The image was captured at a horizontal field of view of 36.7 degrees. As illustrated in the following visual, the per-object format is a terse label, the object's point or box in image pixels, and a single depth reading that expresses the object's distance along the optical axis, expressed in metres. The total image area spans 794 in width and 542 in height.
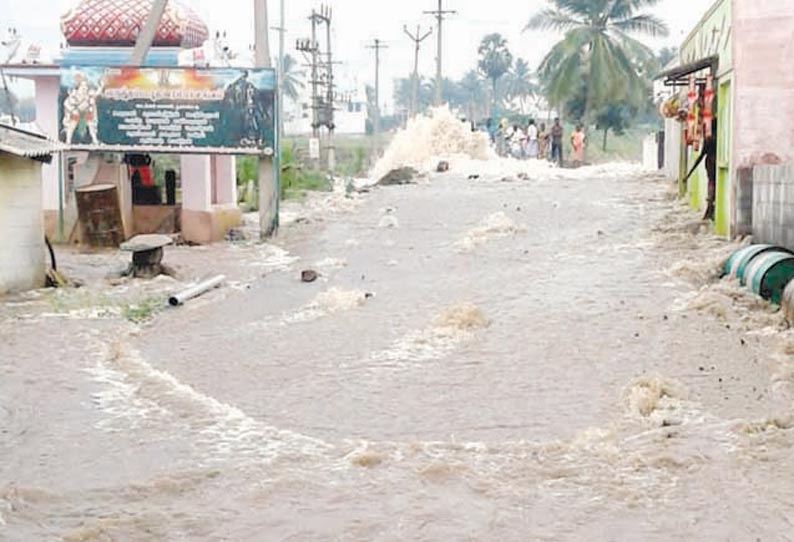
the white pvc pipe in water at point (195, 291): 13.44
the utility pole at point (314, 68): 40.81
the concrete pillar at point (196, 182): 19.98
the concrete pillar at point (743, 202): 15.02
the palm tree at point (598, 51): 46.19
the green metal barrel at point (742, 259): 12.70
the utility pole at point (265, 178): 19.53
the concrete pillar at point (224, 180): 21.66
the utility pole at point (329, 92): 40.31
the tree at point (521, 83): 90.88
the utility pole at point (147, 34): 18.94
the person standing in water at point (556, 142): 40.69
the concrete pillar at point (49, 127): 19.95
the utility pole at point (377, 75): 66.94
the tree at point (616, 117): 50.09
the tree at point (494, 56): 81.06
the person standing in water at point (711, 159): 16.95
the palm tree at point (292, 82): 79.96
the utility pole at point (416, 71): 57.33
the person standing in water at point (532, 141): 43.31
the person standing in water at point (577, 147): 40.16
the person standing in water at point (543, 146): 42.91
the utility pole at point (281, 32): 51.13
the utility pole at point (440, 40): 53.12
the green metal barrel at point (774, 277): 11.59
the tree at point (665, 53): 66.64
